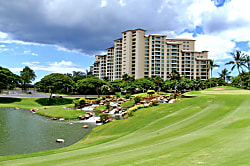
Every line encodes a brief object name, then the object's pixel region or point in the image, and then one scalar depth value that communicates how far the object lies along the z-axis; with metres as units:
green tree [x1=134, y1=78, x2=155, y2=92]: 85.95
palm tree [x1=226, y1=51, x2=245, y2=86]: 62.18
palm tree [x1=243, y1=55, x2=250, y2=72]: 60.82
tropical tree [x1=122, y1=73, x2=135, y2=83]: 93.28
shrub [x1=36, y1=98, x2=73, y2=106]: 54.81
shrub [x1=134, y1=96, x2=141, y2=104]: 42.21
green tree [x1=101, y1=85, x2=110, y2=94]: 63.69
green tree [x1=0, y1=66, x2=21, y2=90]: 55.28
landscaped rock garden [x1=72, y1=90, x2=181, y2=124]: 31.17
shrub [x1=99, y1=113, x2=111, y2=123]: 28.88
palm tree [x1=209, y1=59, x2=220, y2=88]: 82.47
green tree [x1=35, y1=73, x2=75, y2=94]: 57.18
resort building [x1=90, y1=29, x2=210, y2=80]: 118.62
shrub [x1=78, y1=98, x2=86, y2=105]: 47.01
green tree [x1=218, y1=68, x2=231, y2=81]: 110.88
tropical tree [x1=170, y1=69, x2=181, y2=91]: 91.36
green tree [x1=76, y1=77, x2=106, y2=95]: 68.38
